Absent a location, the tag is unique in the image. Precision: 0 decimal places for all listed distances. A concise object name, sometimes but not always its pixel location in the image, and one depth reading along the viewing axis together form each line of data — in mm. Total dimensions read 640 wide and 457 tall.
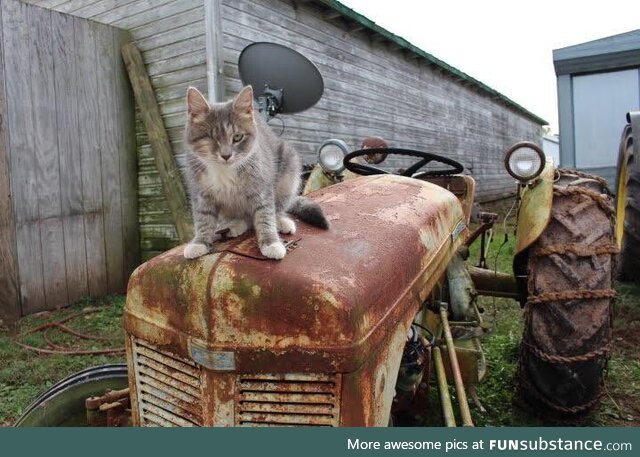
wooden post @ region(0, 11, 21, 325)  4496
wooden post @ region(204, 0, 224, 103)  5156
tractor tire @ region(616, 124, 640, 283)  4008
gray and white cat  1637
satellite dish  4324
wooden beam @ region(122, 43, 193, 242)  5395
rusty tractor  1202
